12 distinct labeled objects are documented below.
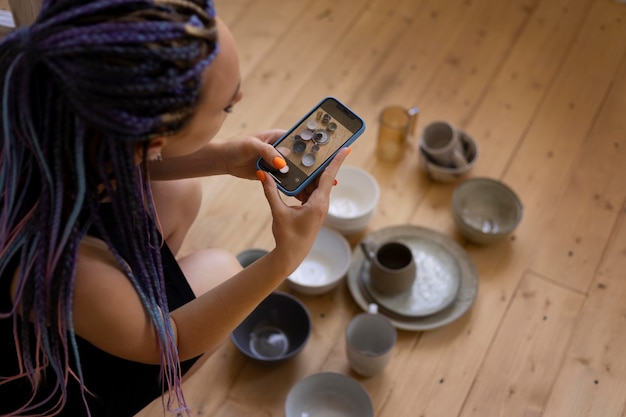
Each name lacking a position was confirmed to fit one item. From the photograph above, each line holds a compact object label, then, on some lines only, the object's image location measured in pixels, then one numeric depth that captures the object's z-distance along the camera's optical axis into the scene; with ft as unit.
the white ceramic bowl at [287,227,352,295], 4.74
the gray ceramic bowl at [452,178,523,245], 5.03
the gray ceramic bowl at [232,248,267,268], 4.79
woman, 2.47
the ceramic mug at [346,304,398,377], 4.28
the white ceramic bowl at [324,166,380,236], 5.02
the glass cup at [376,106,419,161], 5.43
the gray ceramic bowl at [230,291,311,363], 4.57
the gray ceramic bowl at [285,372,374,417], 4.22
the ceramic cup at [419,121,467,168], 5.31
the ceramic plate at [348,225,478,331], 4.65
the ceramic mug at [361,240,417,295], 4.58
